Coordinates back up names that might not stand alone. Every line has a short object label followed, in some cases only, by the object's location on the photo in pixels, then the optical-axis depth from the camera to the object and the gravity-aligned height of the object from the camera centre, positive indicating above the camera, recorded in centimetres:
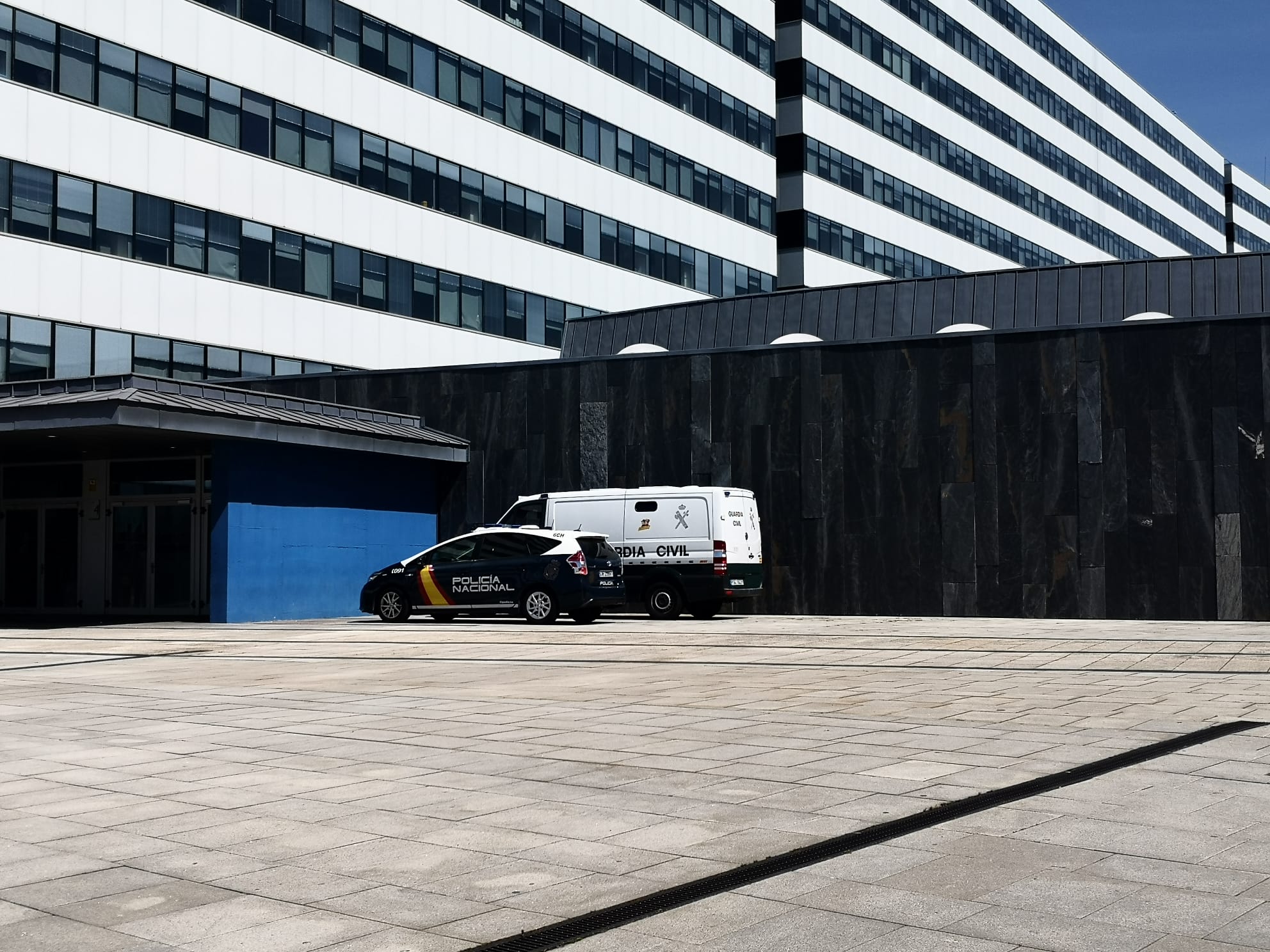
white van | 2480 -6
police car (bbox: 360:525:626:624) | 2384 -80
